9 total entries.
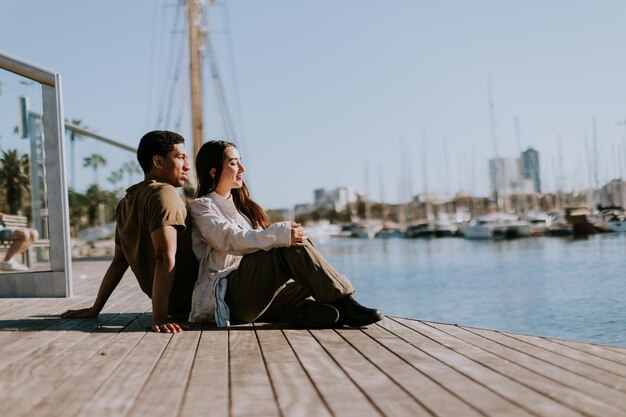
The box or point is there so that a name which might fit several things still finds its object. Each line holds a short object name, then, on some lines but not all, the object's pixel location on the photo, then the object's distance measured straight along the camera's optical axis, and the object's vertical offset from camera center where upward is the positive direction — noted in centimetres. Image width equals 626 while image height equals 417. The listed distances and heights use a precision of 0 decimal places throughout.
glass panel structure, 710 +60
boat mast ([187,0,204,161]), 2433 +531
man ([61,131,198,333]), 429 +4
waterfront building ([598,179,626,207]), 5928 +151
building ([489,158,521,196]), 6412 +360
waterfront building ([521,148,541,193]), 6650 +442
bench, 714 +21
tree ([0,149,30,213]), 731 +65
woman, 416 -18
